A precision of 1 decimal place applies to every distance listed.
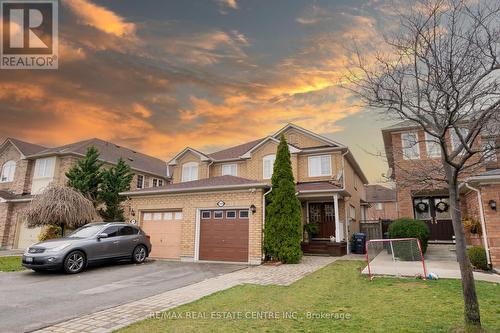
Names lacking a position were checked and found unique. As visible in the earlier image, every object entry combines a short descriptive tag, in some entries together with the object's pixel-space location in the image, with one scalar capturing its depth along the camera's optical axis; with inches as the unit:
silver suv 396.7
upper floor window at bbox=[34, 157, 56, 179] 953.5
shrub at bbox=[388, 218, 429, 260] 512.8
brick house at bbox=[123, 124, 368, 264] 535.2
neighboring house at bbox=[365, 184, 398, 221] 1695.4
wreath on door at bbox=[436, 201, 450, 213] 714.8
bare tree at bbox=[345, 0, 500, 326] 189.6
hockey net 373.7
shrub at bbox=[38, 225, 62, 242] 758.6
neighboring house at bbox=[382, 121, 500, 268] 586.9
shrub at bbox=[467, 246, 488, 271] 389.1
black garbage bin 686.5
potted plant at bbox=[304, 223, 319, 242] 716.0
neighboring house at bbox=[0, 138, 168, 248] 931.3
